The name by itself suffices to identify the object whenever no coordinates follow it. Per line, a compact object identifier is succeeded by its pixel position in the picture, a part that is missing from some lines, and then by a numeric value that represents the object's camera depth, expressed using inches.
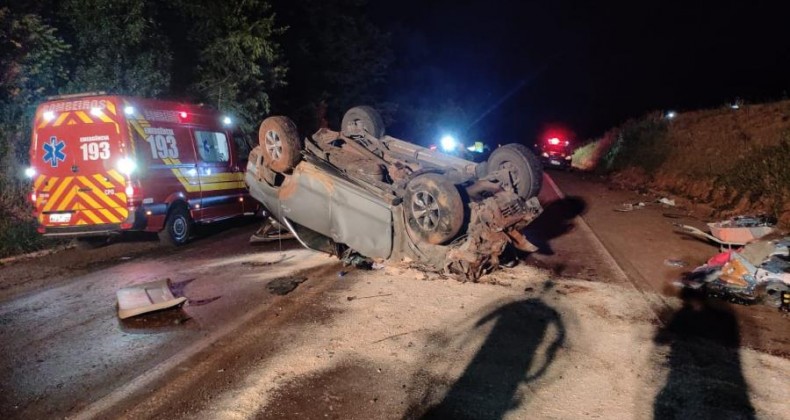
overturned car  221.6
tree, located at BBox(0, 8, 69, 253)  357.1
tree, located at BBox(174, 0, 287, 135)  535.8
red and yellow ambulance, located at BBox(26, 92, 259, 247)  286.4
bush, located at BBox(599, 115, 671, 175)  657.0
